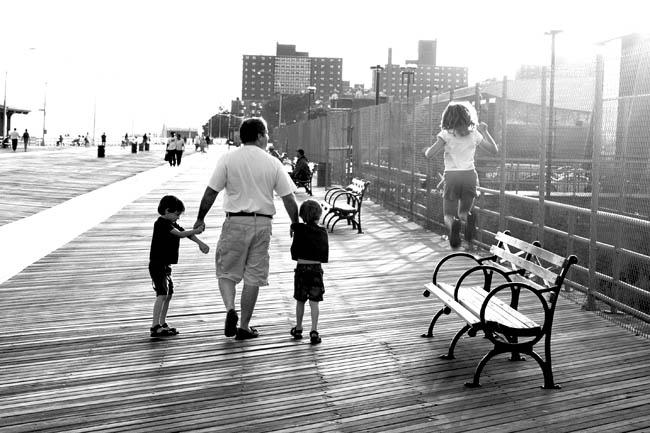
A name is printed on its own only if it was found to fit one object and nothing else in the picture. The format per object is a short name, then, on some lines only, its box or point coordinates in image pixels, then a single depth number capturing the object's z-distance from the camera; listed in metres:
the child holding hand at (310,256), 6.80
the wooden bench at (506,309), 5.58
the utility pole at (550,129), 9.80
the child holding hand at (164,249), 6.78
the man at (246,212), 6.77
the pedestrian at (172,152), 46.28
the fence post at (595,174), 8.30
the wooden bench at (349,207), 15.48
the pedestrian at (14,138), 67.34
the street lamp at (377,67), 44.90
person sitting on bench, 24.62
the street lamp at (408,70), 44.58
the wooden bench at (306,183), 24.98
